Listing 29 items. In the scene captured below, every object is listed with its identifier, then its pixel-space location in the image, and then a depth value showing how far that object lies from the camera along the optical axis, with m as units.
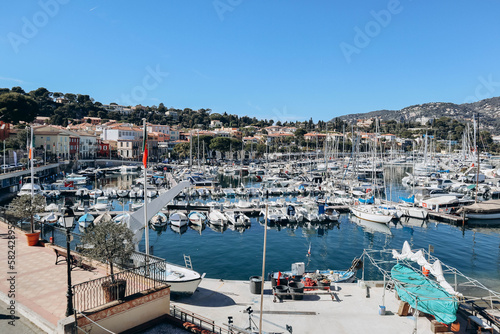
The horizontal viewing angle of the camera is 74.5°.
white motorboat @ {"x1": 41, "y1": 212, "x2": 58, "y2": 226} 30.12
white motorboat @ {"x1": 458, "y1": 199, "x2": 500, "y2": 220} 35.25
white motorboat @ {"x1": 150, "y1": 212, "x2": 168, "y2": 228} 31.38
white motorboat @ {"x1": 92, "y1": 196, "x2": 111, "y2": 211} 35.94
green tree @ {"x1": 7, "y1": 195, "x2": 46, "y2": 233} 14.38
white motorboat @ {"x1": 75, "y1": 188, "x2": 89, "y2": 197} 46.19
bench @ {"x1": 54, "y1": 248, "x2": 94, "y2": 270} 11.35
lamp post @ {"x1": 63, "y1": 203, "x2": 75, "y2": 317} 7.32
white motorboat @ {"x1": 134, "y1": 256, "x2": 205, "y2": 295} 12.84
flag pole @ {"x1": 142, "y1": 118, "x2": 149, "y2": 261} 12.77
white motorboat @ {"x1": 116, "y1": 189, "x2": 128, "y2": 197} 47.22
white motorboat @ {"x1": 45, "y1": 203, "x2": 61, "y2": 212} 34.59
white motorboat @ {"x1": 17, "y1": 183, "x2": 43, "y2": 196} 41.61
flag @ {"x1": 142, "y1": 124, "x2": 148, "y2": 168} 12.77
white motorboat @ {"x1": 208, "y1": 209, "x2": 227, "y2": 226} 32.18
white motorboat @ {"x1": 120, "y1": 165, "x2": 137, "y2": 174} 78.12
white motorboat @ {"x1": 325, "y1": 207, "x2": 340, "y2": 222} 34.33
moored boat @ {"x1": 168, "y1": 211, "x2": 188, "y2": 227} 30.91
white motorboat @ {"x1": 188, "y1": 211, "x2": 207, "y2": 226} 31.86
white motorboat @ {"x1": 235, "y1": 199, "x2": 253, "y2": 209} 38.28
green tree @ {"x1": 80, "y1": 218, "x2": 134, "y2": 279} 8.89
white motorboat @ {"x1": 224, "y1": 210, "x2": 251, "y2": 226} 31.89
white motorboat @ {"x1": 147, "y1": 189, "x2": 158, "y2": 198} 46.91
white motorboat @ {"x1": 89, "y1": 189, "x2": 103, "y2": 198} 45.47
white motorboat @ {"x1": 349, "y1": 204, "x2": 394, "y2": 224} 33.30
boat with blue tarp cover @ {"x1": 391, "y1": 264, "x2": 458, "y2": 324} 10.54
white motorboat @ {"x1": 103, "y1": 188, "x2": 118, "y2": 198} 46.59
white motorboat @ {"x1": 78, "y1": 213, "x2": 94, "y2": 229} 29.48
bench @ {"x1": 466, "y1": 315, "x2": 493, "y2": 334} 10.75
